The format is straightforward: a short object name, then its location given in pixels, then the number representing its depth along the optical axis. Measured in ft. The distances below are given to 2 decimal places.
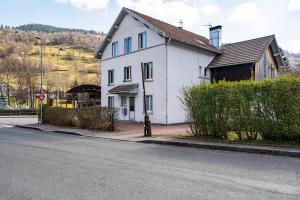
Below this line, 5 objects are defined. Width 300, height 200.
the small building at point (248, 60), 86.94
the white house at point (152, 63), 81.71
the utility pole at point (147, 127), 55.31
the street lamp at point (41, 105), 87.81
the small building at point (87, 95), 116.67
